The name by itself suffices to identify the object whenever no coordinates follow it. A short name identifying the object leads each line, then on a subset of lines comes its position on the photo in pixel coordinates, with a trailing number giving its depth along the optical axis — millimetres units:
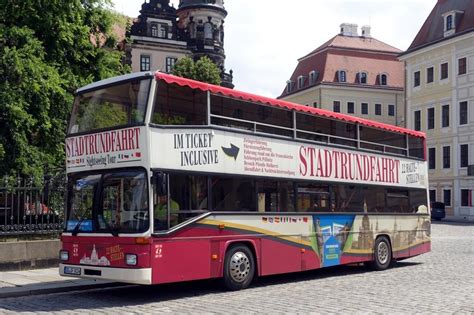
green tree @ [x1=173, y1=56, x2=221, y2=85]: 49281
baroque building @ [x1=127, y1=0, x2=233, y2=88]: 71562
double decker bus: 11062
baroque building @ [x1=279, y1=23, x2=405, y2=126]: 80438
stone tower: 77250
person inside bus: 10984
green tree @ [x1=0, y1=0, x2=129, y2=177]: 19141
